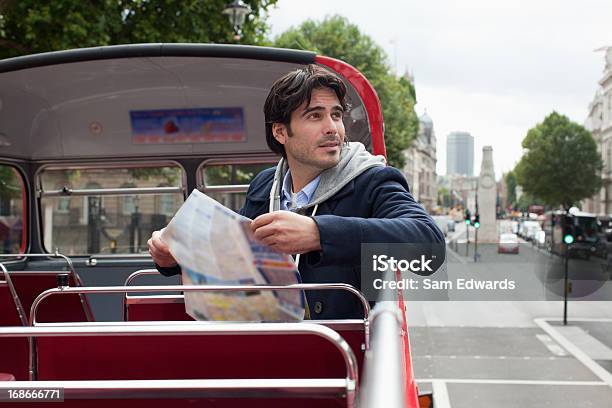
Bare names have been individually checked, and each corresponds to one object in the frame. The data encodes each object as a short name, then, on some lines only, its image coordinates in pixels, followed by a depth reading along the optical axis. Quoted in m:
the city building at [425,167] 142.16
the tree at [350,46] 48.06
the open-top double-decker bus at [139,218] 1.79
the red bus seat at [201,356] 2.30
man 2.78
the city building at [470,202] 177.98
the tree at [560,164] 88.19
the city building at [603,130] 91.84
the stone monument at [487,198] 66.19
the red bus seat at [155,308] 3.58
